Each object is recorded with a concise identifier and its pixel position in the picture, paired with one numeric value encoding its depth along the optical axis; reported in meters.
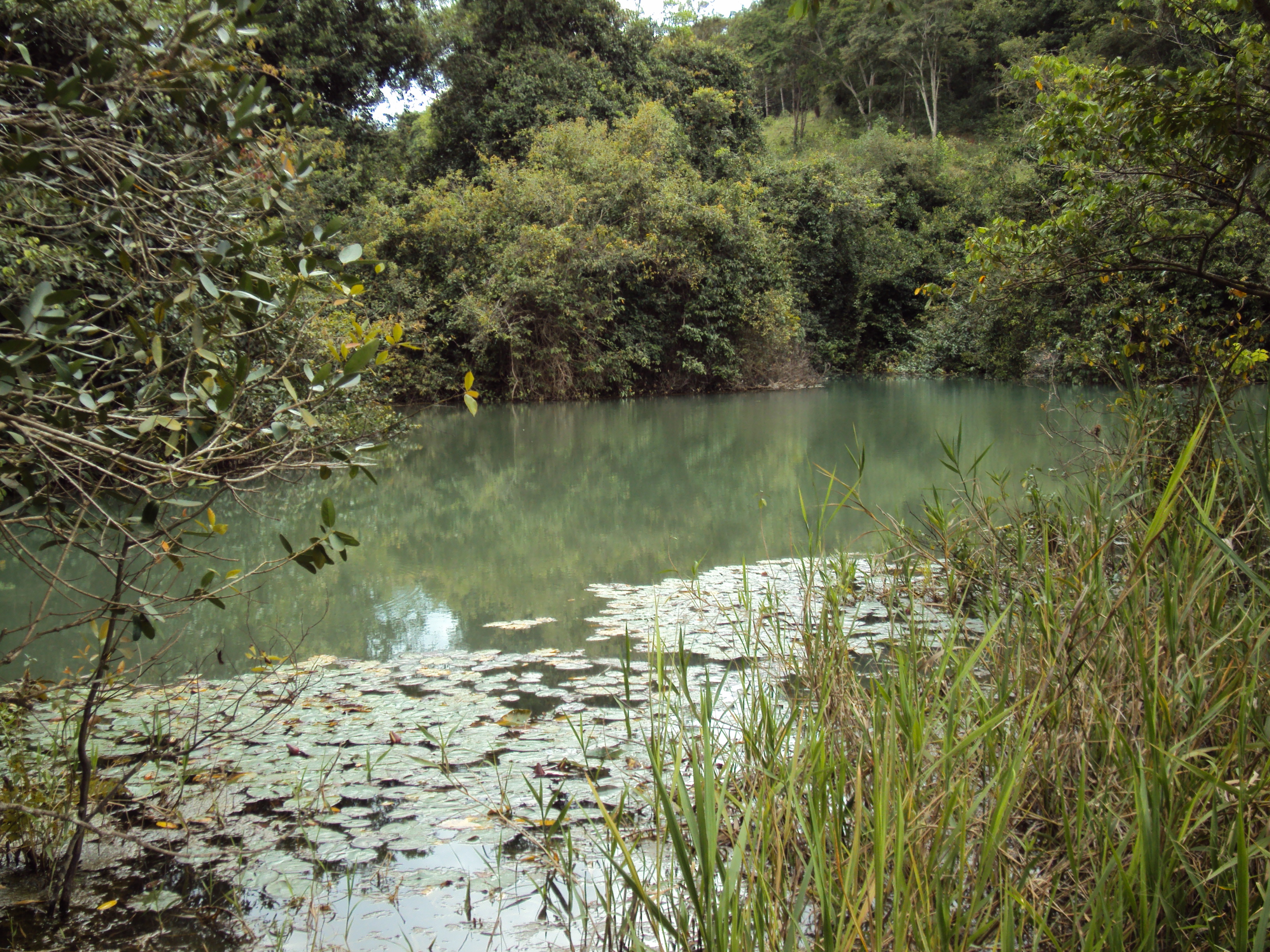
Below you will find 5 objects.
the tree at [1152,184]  3.82
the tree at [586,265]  16.19
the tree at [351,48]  16.09
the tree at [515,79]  18.47
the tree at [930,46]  31.80
